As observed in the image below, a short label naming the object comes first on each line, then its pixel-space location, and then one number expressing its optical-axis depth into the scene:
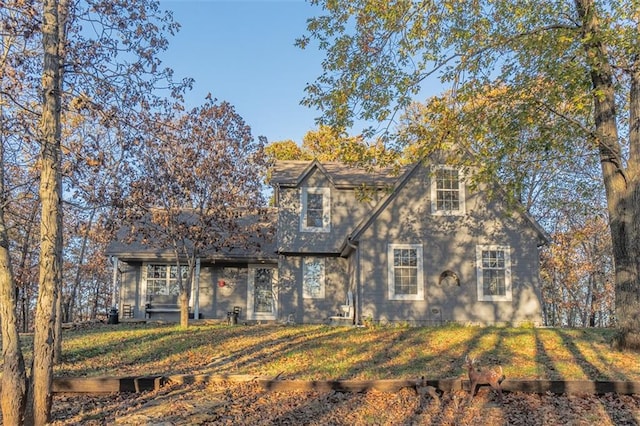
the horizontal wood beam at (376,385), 7.43
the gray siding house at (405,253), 16.39
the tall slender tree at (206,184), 15.45
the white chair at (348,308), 17.20
